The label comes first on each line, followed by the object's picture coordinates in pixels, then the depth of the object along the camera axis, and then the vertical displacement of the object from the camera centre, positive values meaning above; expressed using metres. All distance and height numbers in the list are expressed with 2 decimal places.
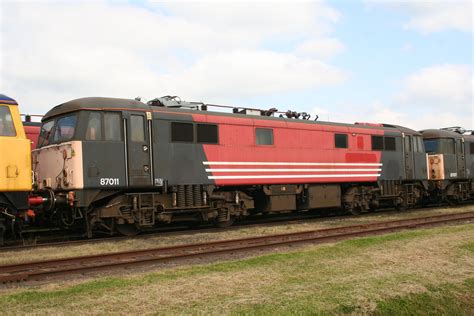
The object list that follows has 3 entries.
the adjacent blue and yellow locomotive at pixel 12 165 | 10.77 +0.56
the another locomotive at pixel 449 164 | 23.89 +0.35
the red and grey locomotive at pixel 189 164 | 12.88 +0.56
